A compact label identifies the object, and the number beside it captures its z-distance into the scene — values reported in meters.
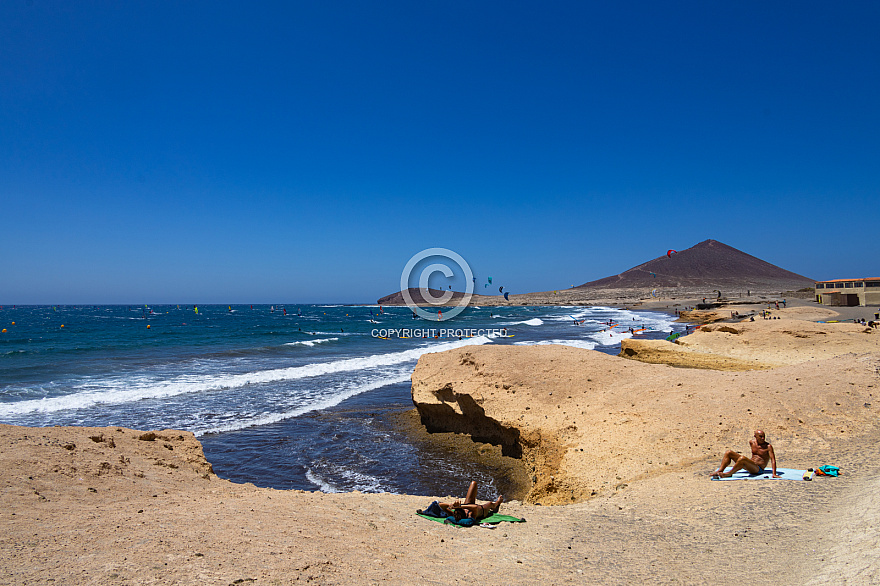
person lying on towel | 5.59
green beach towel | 5.61
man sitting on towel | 6.70
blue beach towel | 6.44
